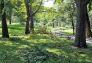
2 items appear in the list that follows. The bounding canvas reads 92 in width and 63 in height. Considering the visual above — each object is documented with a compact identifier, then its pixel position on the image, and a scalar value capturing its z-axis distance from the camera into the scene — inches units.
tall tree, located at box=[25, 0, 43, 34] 611.0
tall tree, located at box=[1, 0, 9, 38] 442.0
